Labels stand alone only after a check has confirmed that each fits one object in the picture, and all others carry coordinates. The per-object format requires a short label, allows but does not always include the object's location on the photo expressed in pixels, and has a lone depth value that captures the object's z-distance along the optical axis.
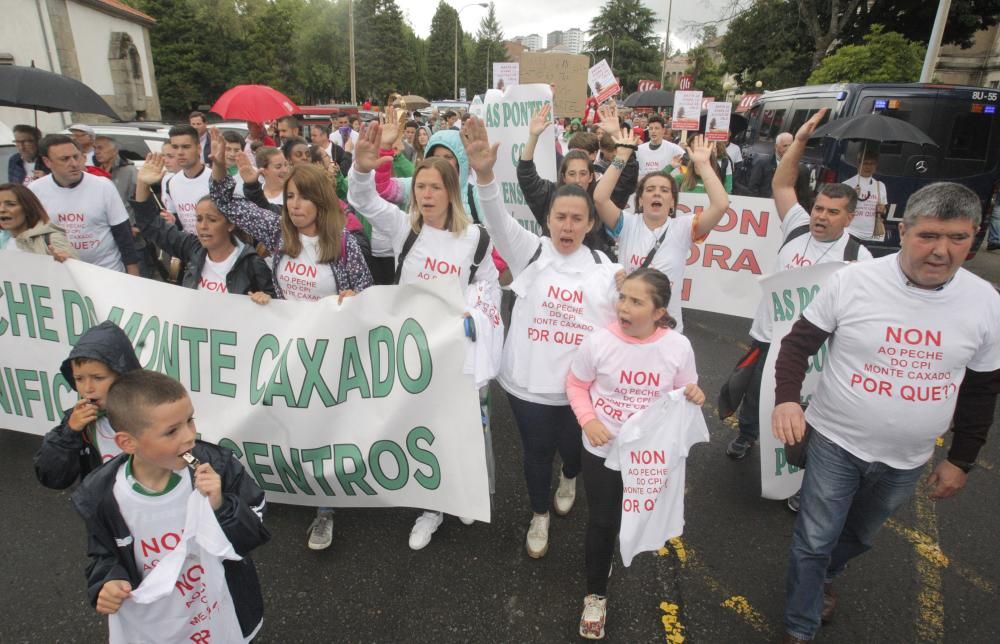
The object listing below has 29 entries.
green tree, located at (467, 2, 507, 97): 82.12
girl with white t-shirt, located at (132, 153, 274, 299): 3.29
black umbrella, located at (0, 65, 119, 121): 5.43
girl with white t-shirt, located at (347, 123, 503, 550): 2.99
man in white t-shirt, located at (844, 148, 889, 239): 6.29
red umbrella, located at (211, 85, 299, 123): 8.38
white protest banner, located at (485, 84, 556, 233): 5.82
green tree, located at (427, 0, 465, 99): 72.12
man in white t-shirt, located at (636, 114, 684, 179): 8.36
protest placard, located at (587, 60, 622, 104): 6.91
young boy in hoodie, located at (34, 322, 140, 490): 2.16
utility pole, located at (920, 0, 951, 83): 11.93
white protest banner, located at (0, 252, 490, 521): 2.84
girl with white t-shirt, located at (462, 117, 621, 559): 2.70
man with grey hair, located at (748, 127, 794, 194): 9.97
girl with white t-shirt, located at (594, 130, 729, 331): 3.58
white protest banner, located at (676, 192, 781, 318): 5.84
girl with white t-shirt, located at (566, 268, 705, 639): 2.34
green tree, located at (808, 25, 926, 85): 13.80
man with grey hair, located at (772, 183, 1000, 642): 2.11
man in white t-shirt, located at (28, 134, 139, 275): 4.22
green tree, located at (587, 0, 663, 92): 67.69
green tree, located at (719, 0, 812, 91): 24.73
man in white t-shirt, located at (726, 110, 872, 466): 3.33
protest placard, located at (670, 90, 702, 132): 9.85
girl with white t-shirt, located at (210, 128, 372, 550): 3.02
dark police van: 7.41
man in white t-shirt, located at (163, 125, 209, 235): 4.93
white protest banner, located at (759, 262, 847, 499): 3.15
